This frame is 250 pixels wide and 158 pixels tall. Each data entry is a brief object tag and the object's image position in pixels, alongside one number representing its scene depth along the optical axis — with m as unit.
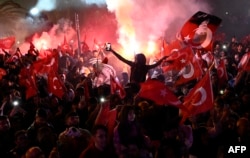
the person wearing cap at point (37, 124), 6.45
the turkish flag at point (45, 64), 11.11
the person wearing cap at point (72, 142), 5.86
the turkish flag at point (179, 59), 9.22
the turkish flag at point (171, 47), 12.78
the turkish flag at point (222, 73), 9.84
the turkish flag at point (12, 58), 14.53
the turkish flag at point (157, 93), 6.64
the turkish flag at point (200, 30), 8.44
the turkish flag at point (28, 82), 9.94
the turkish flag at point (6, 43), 16.73
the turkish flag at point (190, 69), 9.01
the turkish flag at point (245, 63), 9.84
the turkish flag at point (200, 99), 6.52
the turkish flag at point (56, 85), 9.63
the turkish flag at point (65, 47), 18.86
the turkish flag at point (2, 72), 12.49
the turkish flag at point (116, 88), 8.48
